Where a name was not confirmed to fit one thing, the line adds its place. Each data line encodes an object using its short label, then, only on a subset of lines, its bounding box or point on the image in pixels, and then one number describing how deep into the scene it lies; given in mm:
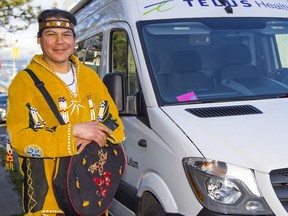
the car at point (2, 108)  17516
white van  2889
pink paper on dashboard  3659
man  2559
